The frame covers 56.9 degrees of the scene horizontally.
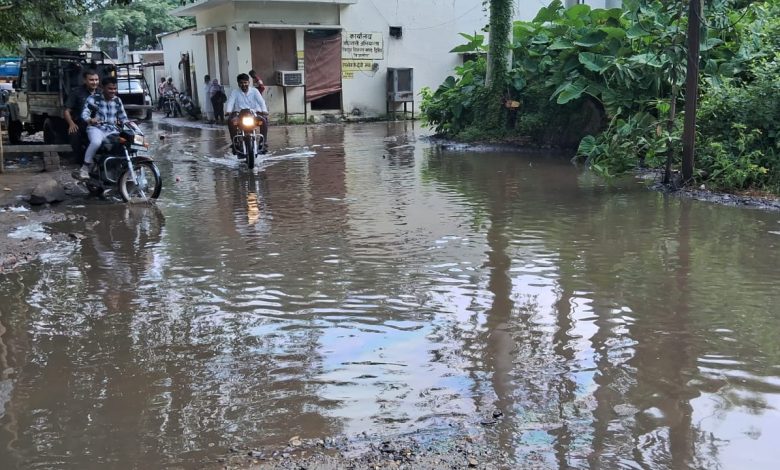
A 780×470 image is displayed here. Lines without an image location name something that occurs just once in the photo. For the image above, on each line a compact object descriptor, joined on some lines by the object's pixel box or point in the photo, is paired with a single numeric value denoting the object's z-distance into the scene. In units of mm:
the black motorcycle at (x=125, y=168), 9102
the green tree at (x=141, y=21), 37156
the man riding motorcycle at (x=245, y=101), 12305
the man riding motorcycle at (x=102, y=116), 9250
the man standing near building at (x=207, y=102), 24125
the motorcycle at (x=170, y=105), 28016
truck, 13180
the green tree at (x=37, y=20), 10461
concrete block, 11678
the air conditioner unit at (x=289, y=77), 22266
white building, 22406
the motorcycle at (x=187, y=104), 26578
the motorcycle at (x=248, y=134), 11969
